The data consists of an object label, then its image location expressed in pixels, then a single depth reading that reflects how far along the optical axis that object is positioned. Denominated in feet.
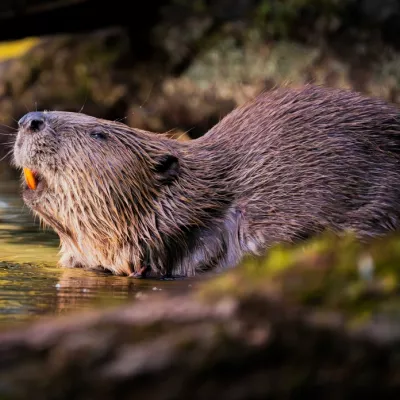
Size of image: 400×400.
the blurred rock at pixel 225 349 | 11.97
